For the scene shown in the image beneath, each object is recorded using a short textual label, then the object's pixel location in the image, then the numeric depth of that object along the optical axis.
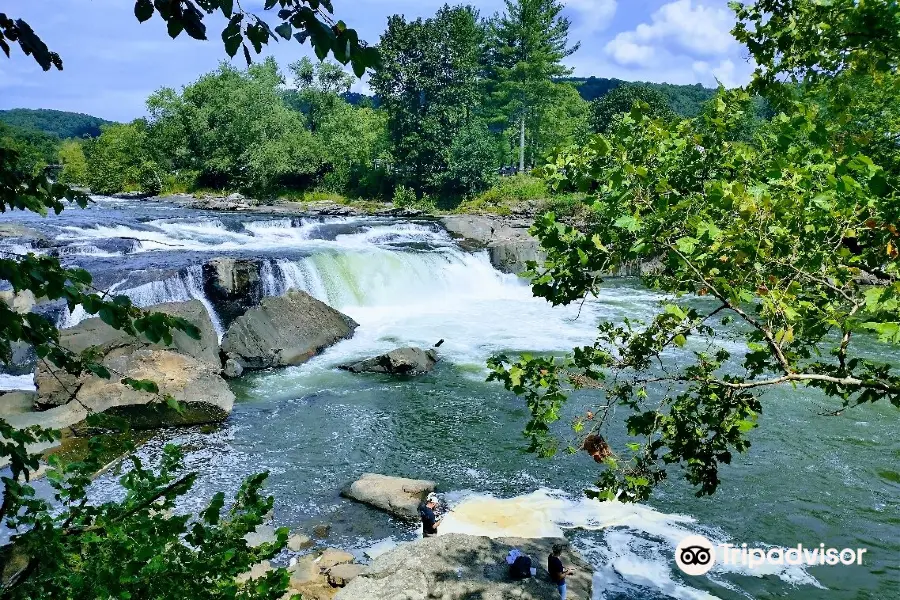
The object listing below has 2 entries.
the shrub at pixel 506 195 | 42.74
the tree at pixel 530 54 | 46.34
